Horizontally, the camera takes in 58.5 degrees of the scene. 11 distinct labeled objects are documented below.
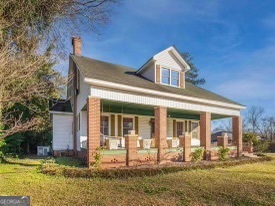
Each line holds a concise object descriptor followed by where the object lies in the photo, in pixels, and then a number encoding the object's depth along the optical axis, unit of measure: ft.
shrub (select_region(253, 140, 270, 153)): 80.18
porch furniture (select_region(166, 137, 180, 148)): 49.91
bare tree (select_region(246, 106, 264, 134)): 202.69
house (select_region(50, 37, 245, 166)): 38.68
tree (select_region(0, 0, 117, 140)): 20.70
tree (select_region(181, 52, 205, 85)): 146.61
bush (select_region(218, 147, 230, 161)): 50.02
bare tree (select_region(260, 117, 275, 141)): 183.62
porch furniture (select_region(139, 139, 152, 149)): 45.16
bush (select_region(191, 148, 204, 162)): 45.55
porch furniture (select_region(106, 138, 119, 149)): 41.17
